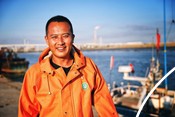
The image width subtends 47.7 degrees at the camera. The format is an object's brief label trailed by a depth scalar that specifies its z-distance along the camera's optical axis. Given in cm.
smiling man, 221
